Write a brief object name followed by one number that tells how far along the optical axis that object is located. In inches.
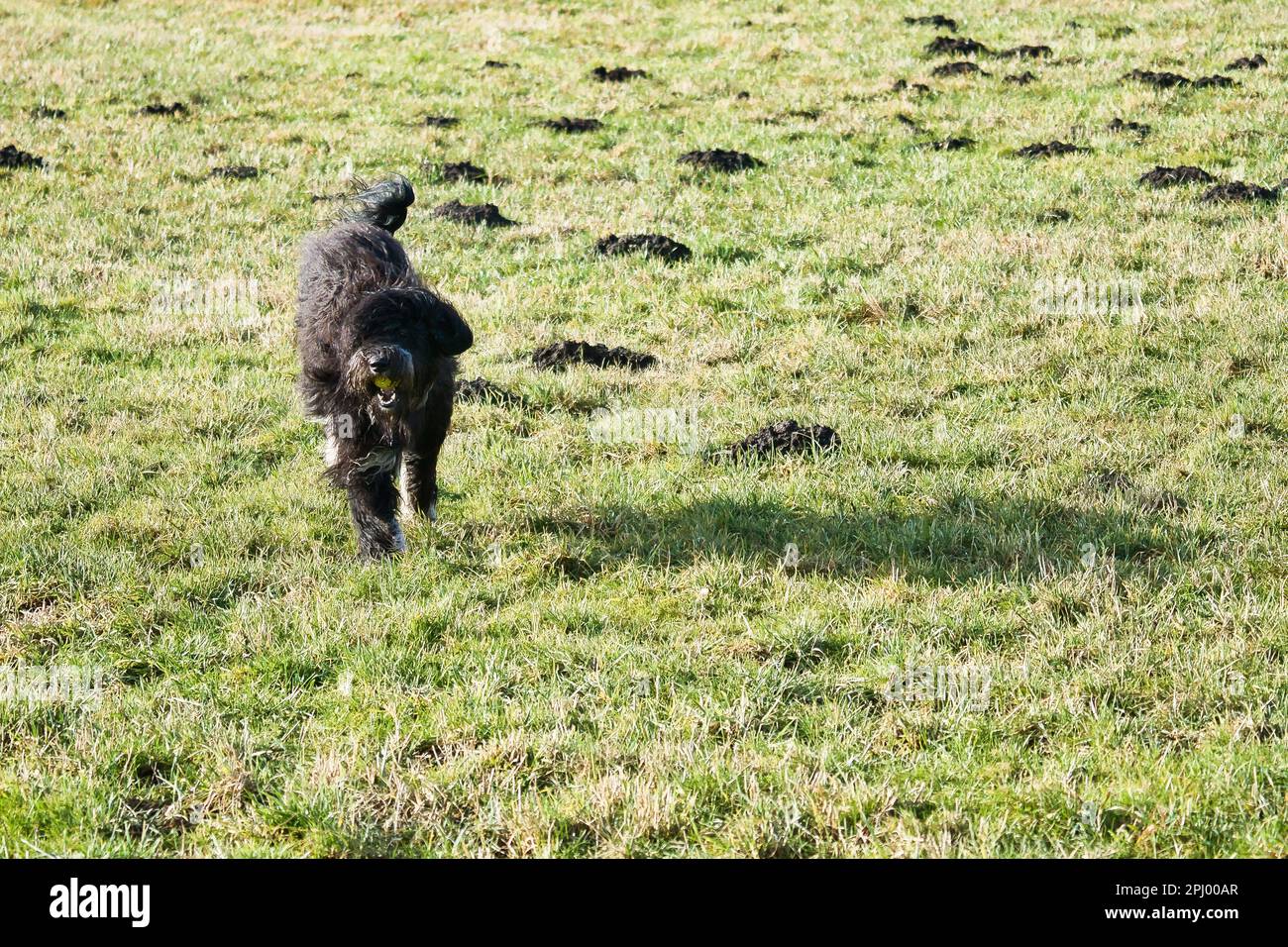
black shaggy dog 278.5
